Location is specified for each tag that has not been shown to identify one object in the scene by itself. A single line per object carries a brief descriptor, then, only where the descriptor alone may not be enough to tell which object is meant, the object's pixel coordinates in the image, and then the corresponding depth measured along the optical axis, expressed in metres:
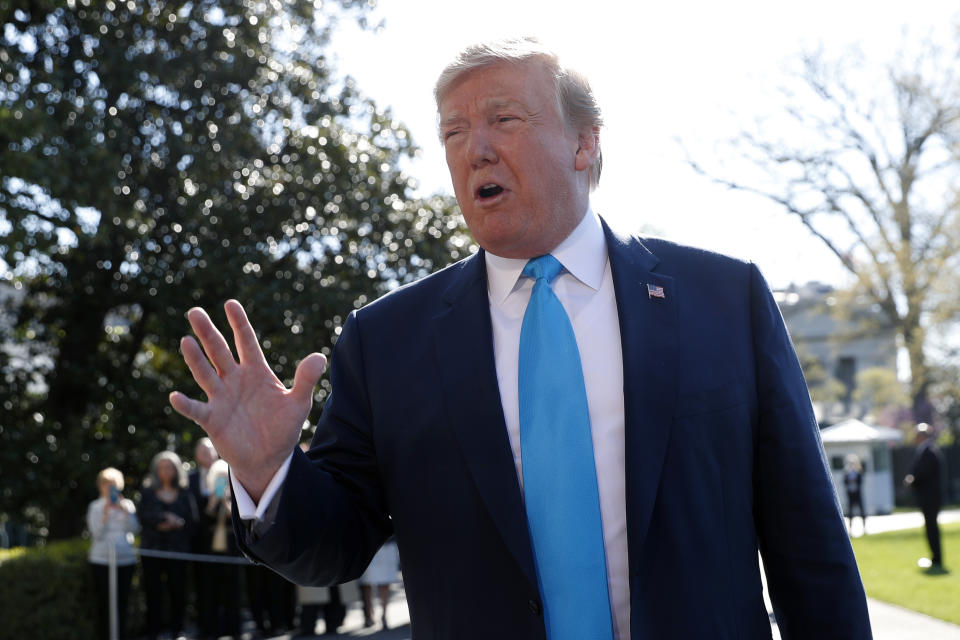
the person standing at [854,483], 26.58
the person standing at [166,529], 12.28
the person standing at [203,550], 12.71
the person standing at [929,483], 15.78
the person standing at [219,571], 12.52
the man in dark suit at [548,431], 2.33
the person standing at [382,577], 12.72
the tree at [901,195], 34.88
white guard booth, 38.88
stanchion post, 12.01
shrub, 12.51
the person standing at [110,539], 12.11
